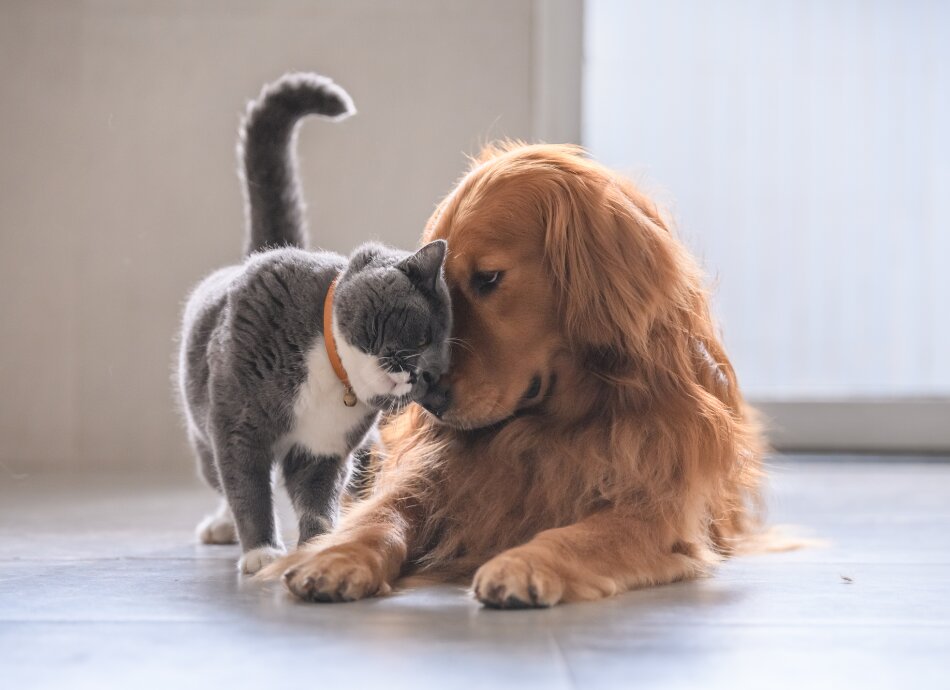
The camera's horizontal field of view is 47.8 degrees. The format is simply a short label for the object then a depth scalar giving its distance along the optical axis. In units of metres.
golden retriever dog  1.45
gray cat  1.52
